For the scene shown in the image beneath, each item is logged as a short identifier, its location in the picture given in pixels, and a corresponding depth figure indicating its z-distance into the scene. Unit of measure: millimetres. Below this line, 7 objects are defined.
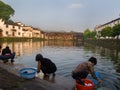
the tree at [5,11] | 33225
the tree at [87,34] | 51594
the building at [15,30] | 28349
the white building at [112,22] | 32954
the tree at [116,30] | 20773
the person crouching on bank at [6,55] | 6195
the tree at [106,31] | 27464
